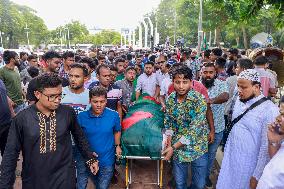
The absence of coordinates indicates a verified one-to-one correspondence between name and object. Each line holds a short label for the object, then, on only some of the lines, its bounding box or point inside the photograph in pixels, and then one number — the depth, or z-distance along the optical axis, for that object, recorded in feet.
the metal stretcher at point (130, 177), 10.33
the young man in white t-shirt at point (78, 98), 8.25
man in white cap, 6.39
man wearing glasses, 6.04
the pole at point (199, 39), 39.23
